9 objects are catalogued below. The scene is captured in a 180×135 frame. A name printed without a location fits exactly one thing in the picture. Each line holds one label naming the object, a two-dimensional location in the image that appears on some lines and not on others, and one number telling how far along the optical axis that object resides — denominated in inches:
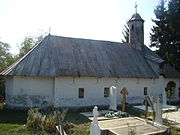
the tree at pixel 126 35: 1411.2
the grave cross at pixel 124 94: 494.3
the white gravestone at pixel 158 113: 348.8
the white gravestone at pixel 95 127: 266.1
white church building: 514.9
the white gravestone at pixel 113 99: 526.5
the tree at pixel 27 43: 1127.6
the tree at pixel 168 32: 872.3
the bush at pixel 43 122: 331.6
